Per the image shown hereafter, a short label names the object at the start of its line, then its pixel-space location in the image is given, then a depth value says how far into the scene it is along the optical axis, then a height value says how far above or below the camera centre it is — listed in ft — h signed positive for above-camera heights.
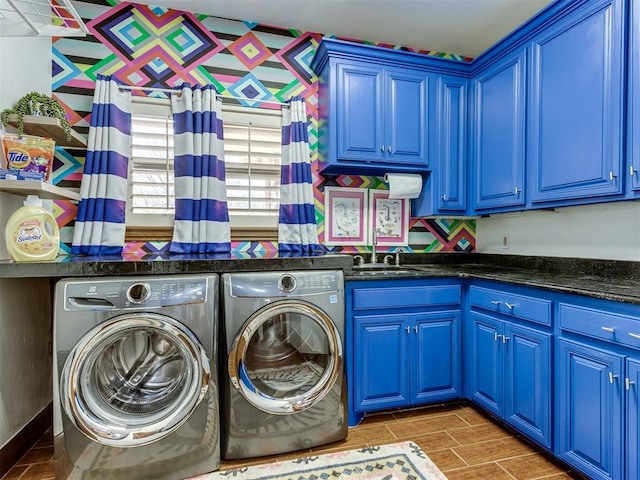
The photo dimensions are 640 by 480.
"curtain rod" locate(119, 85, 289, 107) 7.55 +3.25
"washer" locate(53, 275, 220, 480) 4.89 -2.13
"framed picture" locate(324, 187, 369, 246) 8.82 +0.61
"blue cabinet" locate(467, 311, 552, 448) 5.59 -2.34
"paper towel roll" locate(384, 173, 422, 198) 8.39 +1.34
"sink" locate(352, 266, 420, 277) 6.91 -0.67
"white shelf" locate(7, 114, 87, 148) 5.70 +1.92
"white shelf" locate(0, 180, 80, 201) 5.18 +0.76
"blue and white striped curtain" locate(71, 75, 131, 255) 7.04 +1.14
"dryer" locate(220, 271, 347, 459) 5.58 -2.10
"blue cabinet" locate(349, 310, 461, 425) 6.81 -2.40
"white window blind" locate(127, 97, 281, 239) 7.72 +1.67
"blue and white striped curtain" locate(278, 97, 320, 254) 8.21 +1.22
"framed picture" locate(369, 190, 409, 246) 9.13 +0.56
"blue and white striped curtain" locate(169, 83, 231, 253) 7.54 +1.46
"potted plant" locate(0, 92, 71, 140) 5.58 +2.14
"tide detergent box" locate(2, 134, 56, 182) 5.49 +1.35
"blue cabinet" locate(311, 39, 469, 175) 7.82 +3.05
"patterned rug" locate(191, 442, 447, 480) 5.31 -3.58
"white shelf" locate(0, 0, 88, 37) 5.10 +3.19
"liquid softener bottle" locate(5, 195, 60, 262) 5.24 +0.03
